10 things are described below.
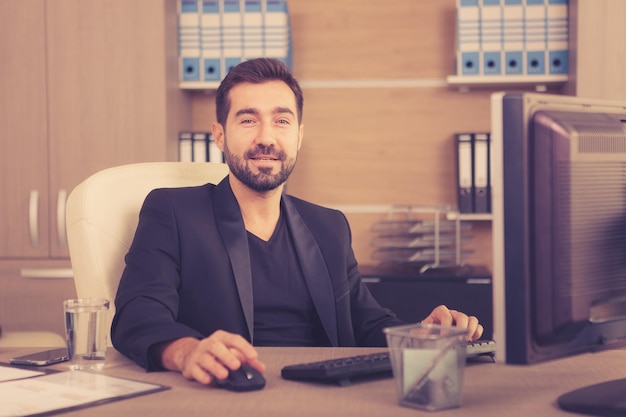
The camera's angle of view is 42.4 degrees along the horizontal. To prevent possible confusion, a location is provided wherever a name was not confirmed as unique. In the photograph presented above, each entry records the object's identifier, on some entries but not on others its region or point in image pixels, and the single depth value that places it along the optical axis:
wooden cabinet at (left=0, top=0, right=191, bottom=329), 3.20
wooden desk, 1.02
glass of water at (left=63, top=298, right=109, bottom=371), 1.29
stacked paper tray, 3.17
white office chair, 1.66
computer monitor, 1.00
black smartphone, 1.32
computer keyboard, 1.15
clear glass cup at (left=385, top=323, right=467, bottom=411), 1.03
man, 1.70
